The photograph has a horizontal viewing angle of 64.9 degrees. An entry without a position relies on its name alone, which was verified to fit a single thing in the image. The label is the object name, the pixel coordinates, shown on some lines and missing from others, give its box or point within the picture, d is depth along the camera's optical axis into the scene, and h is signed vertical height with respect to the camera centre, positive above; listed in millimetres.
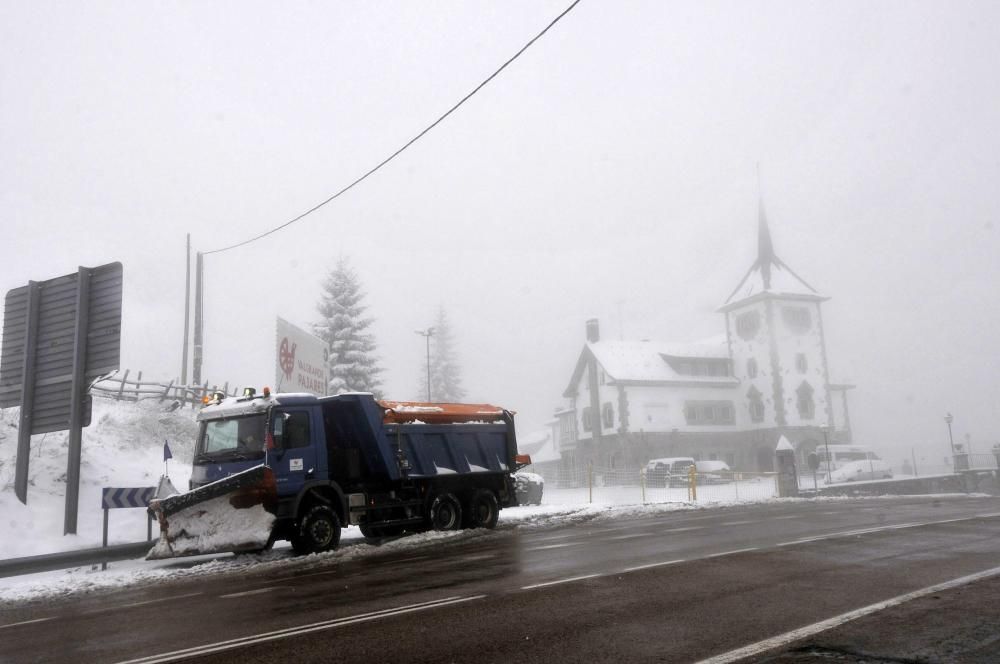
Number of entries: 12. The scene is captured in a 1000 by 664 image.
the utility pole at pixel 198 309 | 36406 +8480
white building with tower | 58375 +5738
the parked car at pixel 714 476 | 42562 -487
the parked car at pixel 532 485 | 27438 -378
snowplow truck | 13469 +178
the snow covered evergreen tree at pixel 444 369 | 72688 +10232
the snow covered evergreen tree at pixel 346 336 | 44312 +8352
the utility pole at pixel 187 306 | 38341 +9343
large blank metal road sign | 17344 +3290
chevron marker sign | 15101 -89
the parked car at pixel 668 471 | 40438 -138
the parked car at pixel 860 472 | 42312 -606
